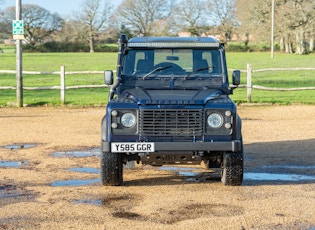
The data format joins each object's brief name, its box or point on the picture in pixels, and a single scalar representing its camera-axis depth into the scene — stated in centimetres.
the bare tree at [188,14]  10081
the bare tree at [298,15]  7575
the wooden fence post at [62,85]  2173
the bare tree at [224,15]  9894
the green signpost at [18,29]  2047
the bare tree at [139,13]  10506
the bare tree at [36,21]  10156
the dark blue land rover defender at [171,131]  832
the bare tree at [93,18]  10400
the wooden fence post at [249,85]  2218
